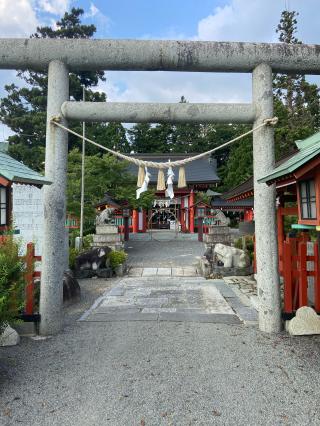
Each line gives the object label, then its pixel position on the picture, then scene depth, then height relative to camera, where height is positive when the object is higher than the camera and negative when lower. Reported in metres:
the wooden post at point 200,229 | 19.49 -0.31
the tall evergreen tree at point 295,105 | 20.92 +8.03
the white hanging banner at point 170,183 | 5.45 +0.70
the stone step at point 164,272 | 10.74 -1.64
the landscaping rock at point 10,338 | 4.53 -1.58
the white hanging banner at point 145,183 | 5.40 +0.70
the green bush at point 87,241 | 13.09 -0.66
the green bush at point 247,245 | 11.71 -0.78
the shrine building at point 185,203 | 24.17 +1.70
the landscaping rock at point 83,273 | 10.22 -1.54
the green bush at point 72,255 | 10.46 -1.01
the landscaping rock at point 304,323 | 4.82 -1.50
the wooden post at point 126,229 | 19.40 -0.26
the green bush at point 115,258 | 10.73 -1.13
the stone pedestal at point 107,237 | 12.23 -0.46
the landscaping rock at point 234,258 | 10.35 -1.11
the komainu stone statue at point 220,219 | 13.71 +0.21
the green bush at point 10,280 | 3.50 -0.63
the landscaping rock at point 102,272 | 10.35 -1.53
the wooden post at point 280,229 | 7.60 -0.14
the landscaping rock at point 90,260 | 10.34 -1.13
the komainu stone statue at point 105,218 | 12.62 +0.28
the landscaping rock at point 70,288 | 7.08 -1.42
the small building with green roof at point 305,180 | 3.73 +0.58
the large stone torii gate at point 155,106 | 4.95 +1.86
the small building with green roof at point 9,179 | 4.12 +0.62
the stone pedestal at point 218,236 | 13.19 -0.50
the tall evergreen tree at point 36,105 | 22.47 +8.94
